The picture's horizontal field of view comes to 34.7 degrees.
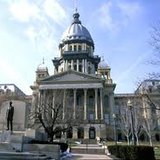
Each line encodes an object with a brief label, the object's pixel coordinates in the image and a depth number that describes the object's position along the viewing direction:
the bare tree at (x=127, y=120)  56.36
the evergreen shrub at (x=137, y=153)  20.84
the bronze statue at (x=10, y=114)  22.19
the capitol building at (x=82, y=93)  73.00
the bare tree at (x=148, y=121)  55.17
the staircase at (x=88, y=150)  32.53
